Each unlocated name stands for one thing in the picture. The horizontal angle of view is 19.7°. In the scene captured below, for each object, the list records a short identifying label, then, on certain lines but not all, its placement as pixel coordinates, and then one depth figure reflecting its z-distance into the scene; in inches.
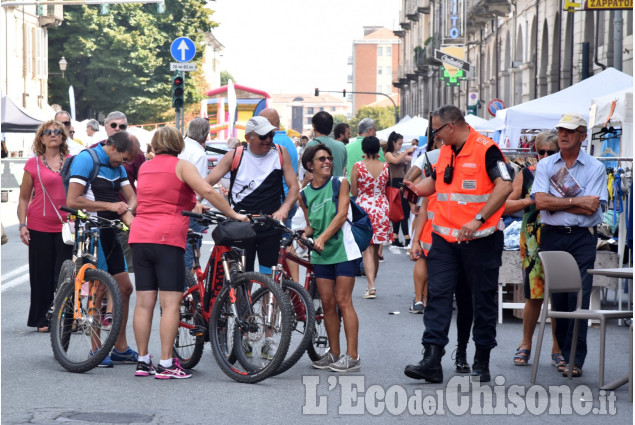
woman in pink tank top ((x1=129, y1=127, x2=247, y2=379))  486.2
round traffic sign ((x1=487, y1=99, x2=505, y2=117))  2140.2
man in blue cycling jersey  532.6
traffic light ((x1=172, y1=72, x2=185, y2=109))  1347.5
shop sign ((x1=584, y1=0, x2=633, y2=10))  1151.3
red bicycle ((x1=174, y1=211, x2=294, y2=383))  479.0
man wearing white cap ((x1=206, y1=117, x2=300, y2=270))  552.0
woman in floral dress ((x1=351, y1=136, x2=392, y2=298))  818.8
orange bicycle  503.6
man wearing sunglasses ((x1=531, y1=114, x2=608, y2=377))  519.1
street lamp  3335.0
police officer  490.3
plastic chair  489.6
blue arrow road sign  1435.5
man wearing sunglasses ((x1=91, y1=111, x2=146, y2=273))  667.8
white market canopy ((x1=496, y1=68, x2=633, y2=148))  1102.0
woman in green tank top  516.7
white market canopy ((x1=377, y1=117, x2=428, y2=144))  1960.4
